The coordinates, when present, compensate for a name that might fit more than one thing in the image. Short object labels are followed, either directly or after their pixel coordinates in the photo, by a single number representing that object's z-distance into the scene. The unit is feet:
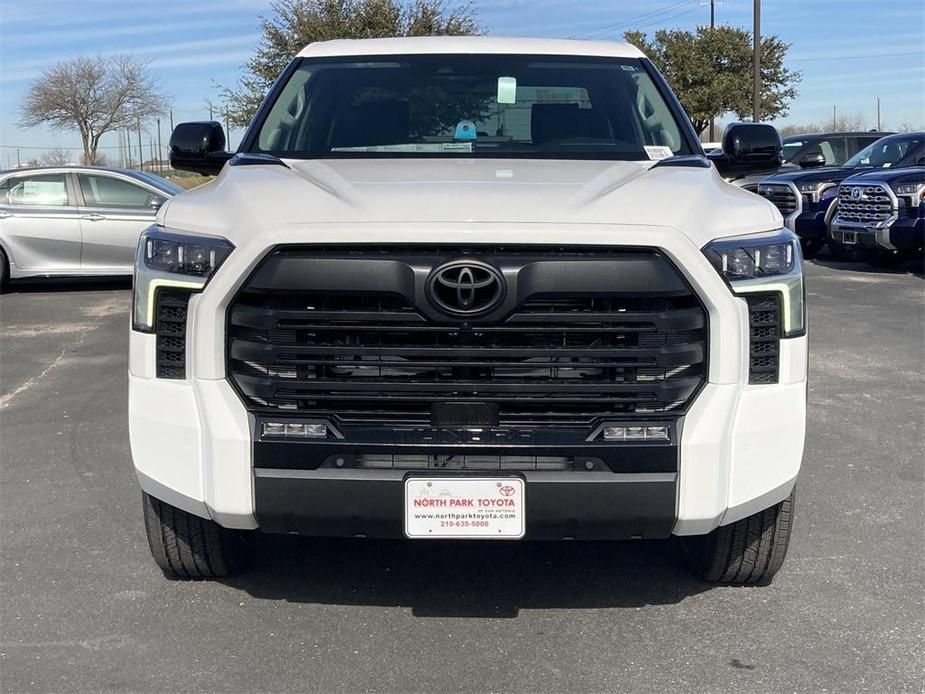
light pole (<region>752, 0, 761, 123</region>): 101.04
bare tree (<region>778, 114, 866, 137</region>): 271.00
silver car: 42.37
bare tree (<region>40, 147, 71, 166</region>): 174.90
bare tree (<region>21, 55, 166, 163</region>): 146.82
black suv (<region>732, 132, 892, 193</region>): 58.90
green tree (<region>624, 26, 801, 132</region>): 146.30
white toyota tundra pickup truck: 10.37
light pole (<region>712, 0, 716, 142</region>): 157.88
